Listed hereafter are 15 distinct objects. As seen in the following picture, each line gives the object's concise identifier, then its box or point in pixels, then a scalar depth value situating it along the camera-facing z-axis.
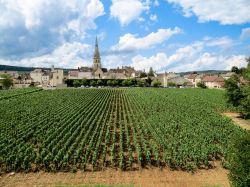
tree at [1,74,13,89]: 121.19
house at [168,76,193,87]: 144.62
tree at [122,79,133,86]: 126.11
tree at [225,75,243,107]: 42.53
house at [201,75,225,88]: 123.56
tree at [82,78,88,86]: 123.19
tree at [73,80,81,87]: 121.15
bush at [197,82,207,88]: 117.91
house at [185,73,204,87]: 151.18
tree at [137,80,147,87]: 129.25
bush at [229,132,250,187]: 13.63
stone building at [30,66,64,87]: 172.94
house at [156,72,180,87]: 142.95
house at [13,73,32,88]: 144.25
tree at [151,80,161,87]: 128.82
